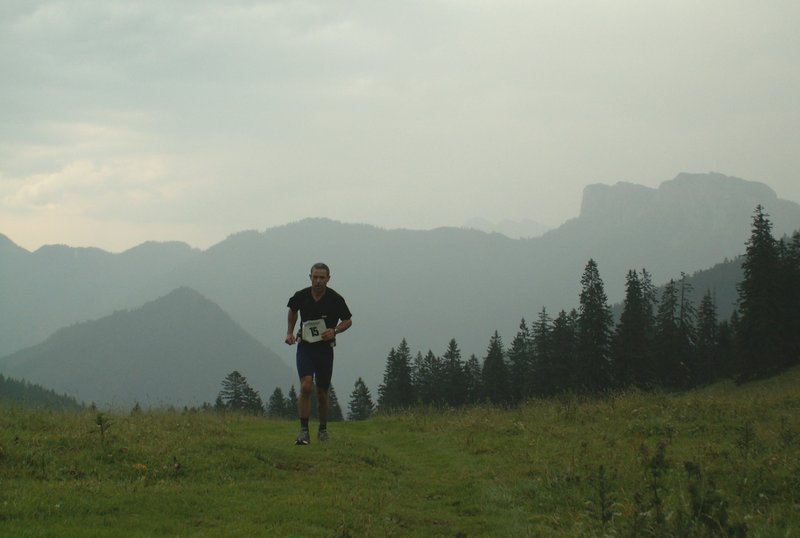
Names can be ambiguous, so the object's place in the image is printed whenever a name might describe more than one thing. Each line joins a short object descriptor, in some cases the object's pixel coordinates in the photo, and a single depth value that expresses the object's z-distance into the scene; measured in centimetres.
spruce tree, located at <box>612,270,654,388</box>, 6366
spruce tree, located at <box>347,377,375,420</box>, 7749
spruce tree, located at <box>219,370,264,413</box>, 6384
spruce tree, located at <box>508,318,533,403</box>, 7700
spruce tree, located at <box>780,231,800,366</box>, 5653
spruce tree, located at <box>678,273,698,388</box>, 7150
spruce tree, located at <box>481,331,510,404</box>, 7556
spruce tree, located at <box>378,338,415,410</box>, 7225
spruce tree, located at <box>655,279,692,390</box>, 7019
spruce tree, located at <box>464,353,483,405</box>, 7876
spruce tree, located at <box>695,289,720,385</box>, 7725
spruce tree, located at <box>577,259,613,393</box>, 6306
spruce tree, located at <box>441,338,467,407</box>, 7519
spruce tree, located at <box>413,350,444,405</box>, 7738
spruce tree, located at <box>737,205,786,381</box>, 5688
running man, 1237
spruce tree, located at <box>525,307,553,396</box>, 6981
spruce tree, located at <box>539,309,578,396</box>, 6869
